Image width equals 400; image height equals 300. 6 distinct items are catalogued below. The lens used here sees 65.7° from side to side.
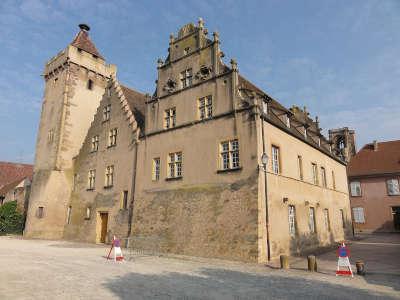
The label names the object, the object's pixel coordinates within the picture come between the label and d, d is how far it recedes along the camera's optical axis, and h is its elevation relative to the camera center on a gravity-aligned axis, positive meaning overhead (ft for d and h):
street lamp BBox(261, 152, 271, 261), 50.42 +5.69
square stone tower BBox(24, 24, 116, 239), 93.45 +31.92
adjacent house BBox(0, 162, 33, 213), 114.21 +17.42
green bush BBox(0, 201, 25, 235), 106.63 +0.69
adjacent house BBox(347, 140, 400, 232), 121.70 +13.76
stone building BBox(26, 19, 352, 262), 53.94 +10.65
